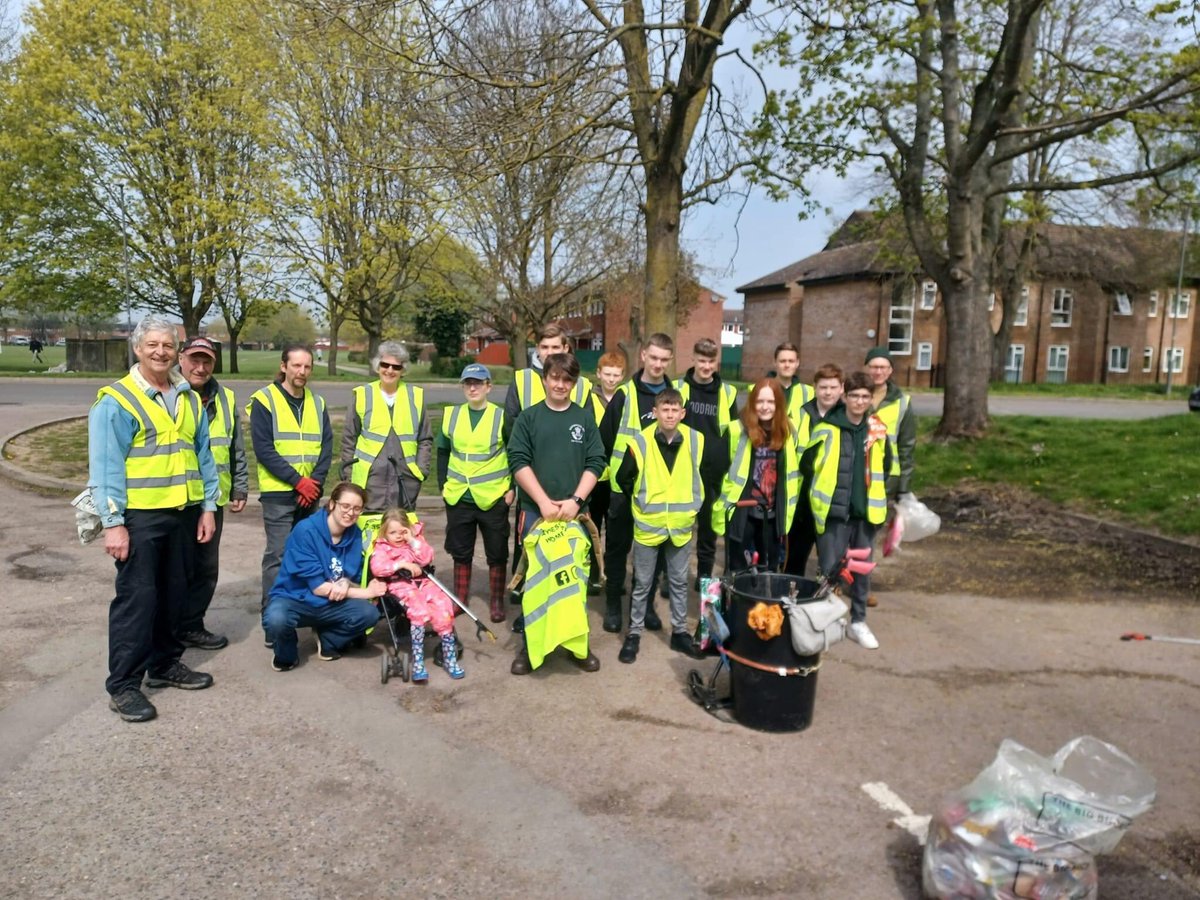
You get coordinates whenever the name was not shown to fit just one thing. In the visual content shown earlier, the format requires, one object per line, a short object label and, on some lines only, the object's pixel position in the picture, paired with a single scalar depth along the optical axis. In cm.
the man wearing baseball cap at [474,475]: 594
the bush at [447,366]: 4759
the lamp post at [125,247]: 3111
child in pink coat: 518
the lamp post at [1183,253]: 3302
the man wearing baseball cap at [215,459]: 538
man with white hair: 438
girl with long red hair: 587
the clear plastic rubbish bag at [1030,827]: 281
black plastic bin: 436
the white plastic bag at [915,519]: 676
